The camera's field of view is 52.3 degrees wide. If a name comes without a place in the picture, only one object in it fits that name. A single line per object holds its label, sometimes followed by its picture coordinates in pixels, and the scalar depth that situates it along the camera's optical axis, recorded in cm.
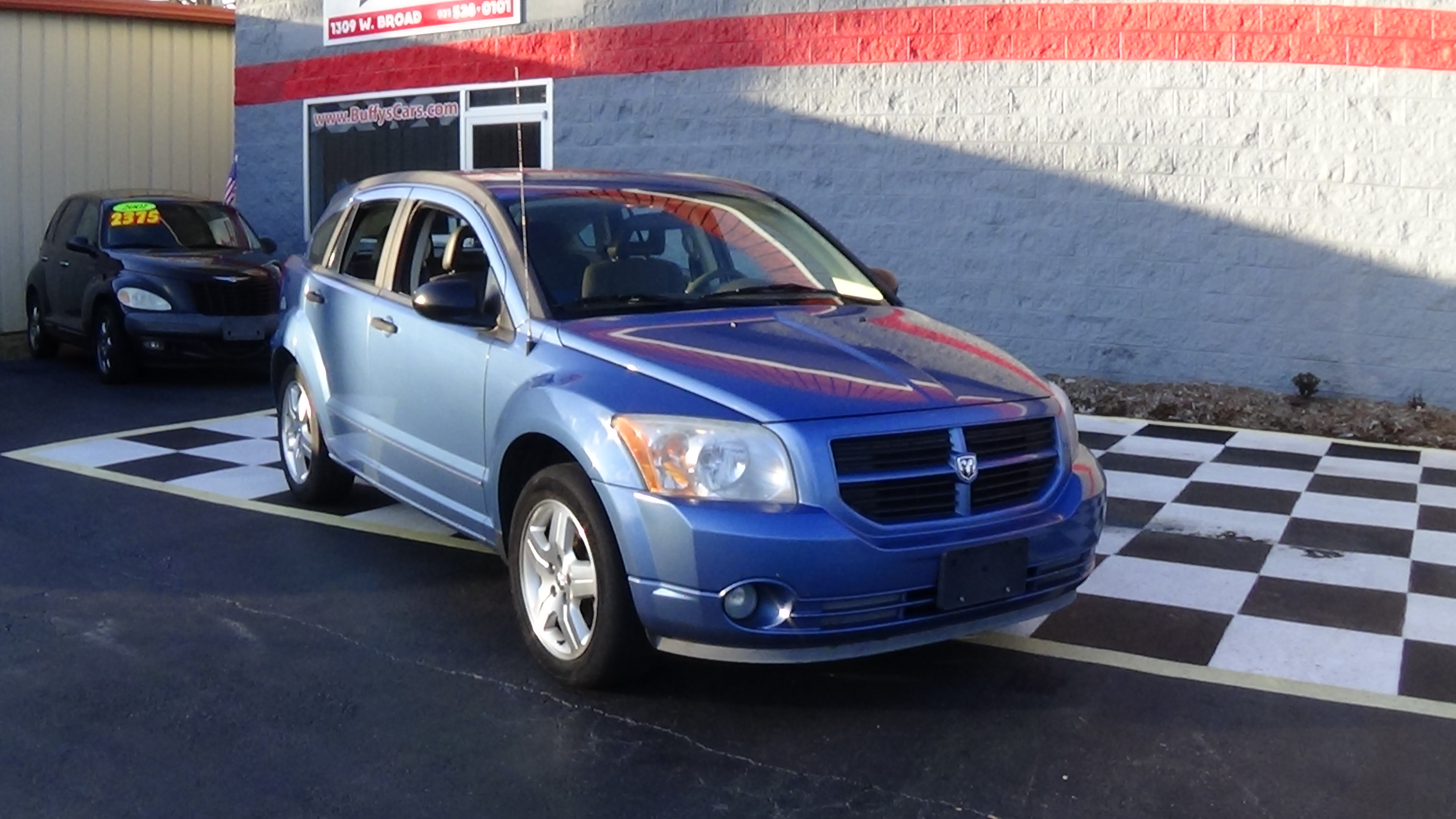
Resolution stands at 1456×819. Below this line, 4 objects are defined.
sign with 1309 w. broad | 1405
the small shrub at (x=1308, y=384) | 998
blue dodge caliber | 428
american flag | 1686
